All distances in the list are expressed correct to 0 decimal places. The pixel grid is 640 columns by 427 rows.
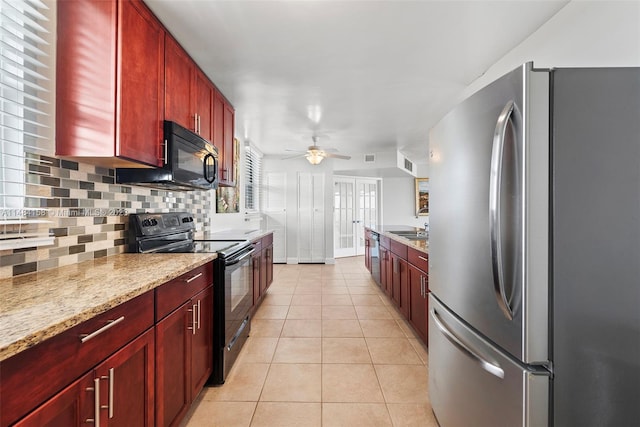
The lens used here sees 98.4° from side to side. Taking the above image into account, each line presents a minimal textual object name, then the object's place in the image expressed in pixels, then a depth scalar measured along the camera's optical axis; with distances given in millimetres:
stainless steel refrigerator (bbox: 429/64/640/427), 877
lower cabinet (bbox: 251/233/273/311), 3008
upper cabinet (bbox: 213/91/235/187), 2652
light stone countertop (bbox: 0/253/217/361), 684
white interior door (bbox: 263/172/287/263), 6113
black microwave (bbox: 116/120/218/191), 1775
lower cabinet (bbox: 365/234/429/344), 2289
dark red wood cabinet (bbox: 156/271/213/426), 1236
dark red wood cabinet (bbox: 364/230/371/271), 4719
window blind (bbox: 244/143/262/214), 4949
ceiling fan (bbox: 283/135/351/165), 4251
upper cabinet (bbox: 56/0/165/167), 1348
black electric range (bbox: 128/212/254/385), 1848
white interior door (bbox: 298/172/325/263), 6148
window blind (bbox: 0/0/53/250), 1150
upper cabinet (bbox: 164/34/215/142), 1840
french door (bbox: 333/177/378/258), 6707
